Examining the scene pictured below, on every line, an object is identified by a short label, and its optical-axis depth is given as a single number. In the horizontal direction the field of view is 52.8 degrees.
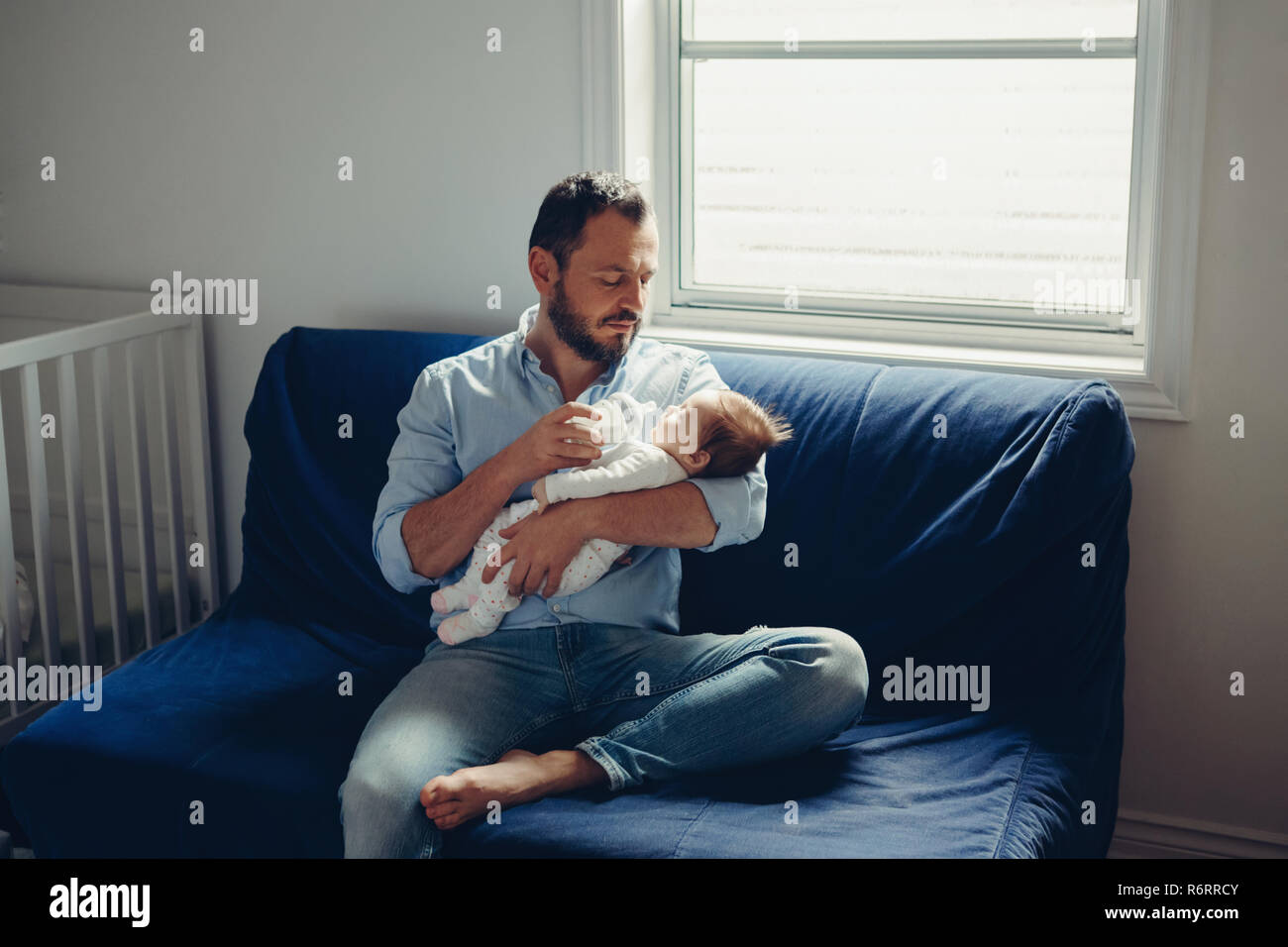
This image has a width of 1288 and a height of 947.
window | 2.25
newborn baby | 1.86
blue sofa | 1.74
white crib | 2.46
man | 1.76
